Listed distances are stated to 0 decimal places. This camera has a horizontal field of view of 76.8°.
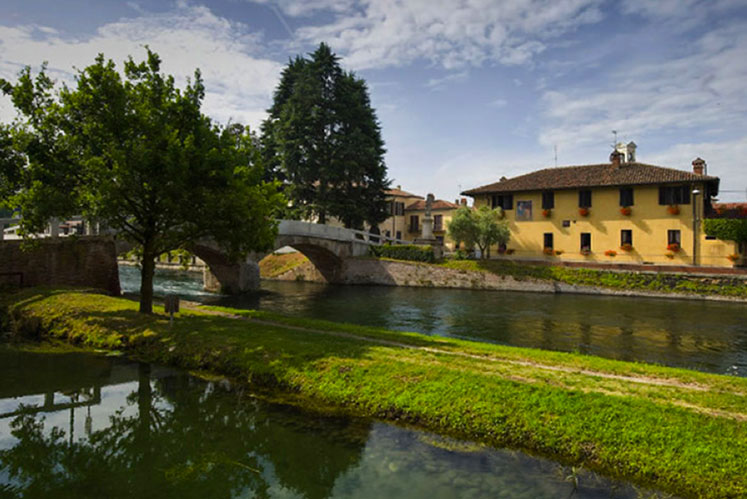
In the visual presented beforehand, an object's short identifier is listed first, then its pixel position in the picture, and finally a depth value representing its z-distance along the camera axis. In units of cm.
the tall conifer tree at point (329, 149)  4603
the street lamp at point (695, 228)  3738
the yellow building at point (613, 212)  3794
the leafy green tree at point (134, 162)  1392
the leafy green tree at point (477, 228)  4278
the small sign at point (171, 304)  1459
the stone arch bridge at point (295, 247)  3475
